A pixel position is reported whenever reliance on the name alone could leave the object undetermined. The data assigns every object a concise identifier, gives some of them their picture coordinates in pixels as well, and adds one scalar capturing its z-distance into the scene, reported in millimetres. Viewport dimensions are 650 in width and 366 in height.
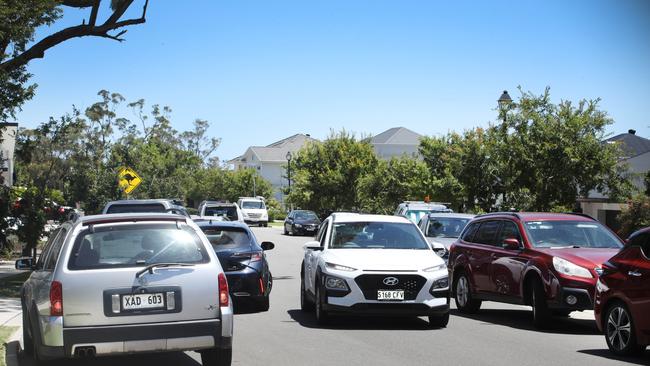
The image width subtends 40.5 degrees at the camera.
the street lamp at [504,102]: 29386
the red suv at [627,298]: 9969
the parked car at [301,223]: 53062
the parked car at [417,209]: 26531
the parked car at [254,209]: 63906
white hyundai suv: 12508
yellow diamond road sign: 38438
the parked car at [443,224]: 21953
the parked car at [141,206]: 18516
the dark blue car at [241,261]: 14617
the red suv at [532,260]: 12797
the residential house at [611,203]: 31859
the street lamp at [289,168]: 70000
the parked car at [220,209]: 30875
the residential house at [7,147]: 21348
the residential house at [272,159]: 132875
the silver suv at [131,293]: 8133
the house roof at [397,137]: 110875
